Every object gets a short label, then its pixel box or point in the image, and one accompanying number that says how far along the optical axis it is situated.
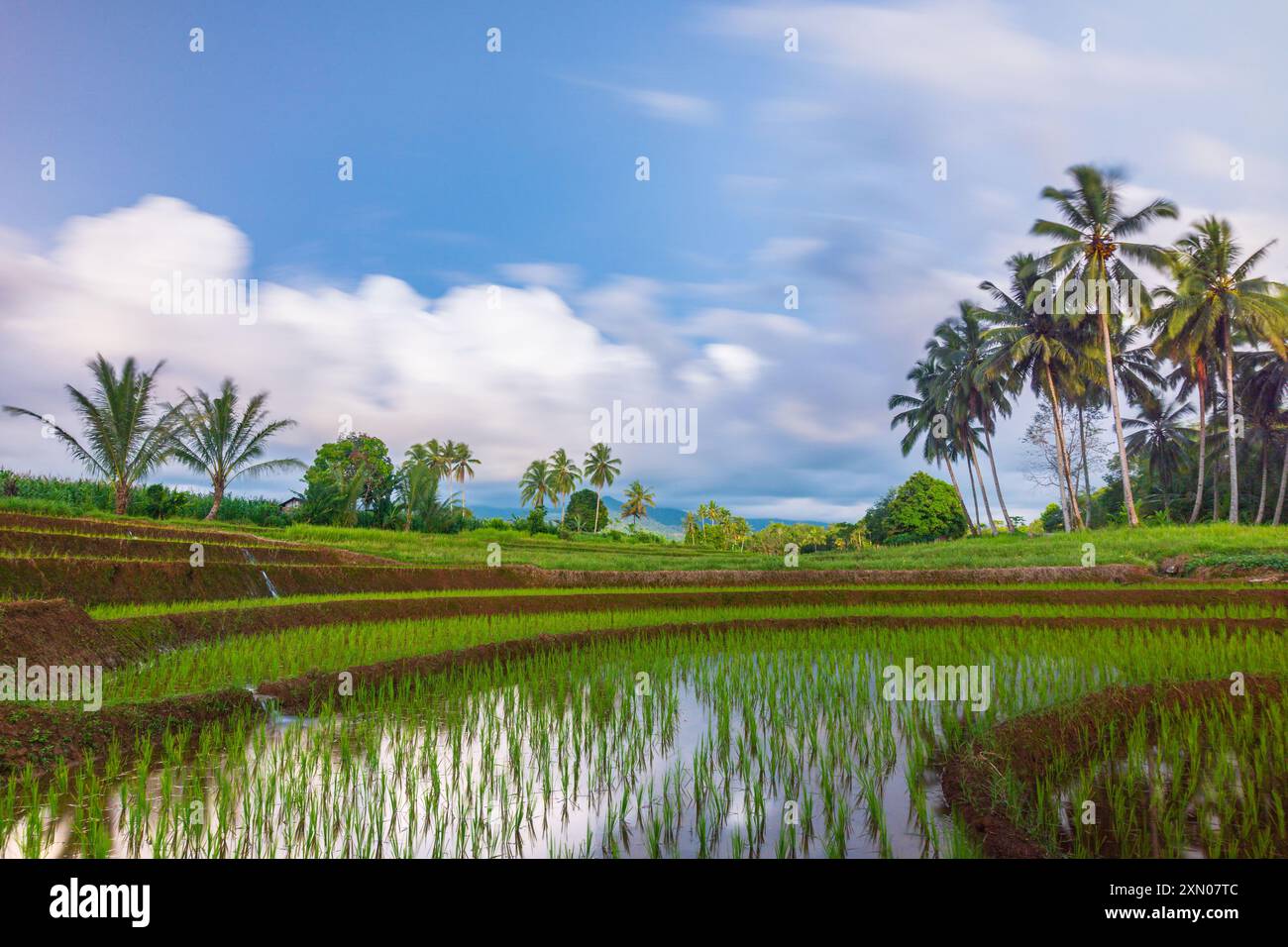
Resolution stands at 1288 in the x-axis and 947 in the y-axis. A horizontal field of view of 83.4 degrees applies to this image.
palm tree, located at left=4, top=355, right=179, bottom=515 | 22.47
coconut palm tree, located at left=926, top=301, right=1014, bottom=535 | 35.94
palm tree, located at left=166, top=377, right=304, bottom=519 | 27.98
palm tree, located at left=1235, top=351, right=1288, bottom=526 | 32.25
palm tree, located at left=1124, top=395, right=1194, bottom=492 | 38.84
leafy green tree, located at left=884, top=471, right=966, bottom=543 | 45.50
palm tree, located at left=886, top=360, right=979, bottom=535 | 40.06
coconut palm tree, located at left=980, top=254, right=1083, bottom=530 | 32.31
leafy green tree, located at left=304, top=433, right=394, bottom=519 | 34.97
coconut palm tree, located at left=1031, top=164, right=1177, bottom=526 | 28.89
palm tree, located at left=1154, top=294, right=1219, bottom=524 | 29.72
